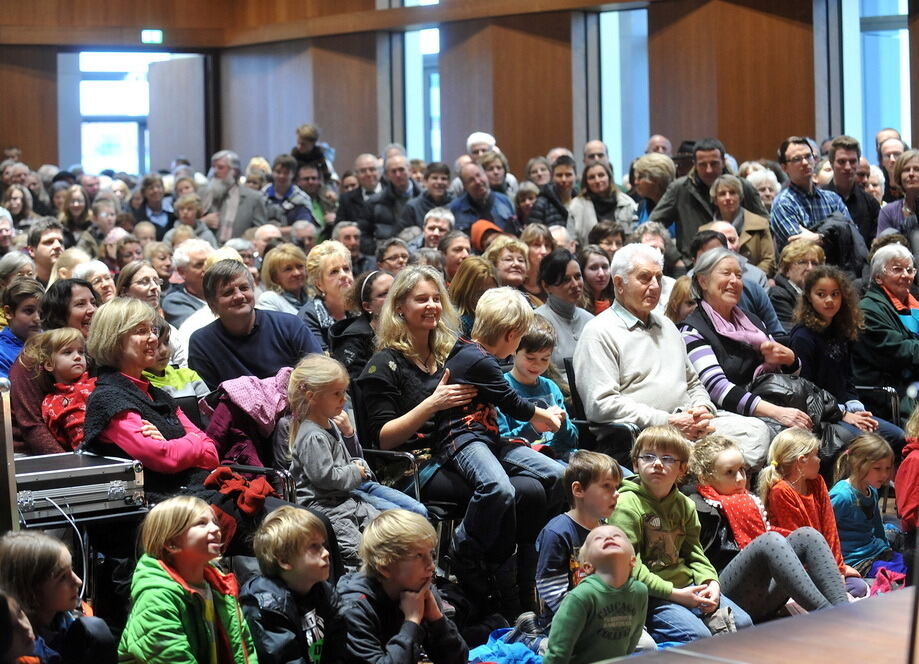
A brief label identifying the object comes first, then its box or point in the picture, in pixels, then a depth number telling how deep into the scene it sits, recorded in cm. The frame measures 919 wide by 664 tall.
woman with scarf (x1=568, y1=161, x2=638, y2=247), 861
